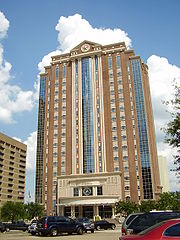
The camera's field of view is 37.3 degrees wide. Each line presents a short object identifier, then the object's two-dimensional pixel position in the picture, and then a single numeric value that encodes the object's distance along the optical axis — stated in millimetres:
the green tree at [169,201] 58956
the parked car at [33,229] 29781
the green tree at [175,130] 18828
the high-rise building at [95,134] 78062
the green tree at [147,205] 66062
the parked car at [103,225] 39931
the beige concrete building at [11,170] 112250
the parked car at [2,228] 38547
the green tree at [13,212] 83875
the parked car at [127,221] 14050
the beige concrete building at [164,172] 173450
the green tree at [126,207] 67062
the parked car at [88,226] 31606
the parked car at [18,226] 46281
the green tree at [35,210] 78812
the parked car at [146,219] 13008
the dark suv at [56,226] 23812
